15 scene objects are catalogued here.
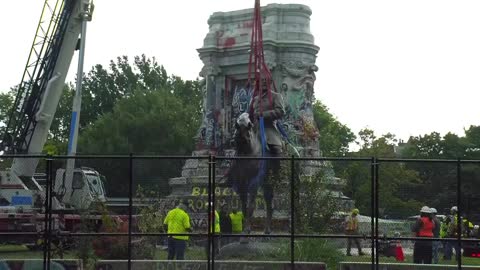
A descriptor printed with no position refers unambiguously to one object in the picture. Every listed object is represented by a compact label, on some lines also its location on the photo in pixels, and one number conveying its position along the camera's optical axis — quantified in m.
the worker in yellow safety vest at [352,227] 20.25
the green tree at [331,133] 79.12
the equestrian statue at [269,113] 26.64
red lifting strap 25.58
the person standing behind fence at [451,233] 19.75
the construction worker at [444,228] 20.38
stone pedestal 43.59
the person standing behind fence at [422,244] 19.45
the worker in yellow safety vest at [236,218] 20.20
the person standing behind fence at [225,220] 20.28
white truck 32.78
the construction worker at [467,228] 19.05
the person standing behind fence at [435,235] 19.78
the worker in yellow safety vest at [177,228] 19.70
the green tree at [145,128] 70.69
